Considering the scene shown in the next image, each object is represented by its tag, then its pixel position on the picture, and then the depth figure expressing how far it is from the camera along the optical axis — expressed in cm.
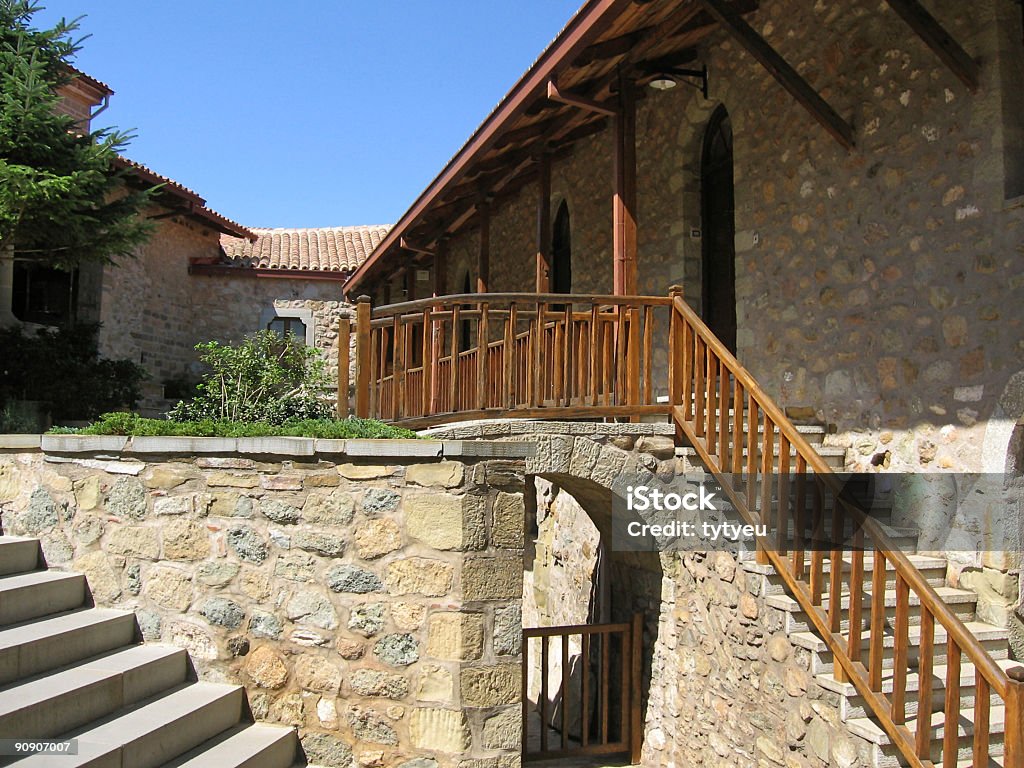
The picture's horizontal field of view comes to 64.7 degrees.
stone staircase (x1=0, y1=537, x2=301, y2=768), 353
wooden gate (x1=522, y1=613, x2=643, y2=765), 621
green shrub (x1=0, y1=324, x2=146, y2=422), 1111
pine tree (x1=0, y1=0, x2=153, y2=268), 893
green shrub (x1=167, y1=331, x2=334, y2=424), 795
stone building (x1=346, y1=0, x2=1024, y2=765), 467
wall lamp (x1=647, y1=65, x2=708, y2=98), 712
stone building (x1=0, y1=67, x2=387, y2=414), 1362
